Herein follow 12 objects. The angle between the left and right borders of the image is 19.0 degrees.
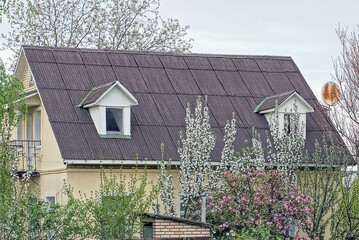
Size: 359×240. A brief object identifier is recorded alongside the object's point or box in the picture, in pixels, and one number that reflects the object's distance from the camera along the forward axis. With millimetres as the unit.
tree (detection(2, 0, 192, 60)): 42906
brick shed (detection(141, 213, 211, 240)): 22484
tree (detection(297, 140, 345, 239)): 27812
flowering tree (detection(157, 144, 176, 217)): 27794
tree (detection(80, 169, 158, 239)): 22297
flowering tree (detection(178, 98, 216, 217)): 28234
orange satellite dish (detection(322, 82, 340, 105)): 30109
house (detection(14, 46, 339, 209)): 29031
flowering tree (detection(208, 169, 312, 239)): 26875
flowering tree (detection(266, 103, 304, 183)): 28984
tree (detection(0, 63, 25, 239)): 21703
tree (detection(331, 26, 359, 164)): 29359
